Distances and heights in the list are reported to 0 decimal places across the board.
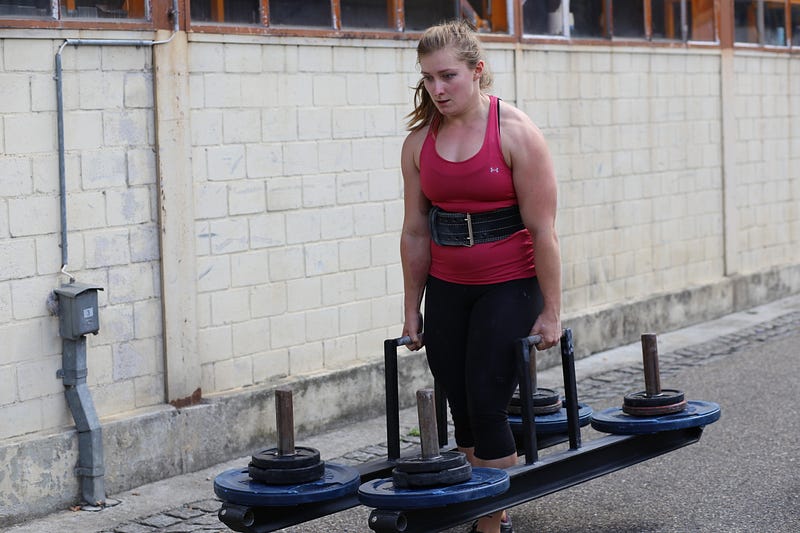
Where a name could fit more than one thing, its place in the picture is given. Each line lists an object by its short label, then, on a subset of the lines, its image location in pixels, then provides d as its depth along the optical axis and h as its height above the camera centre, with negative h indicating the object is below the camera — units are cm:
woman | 849 -1
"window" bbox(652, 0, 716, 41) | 1881 +174
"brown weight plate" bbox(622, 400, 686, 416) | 955 -79
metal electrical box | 1070 -32
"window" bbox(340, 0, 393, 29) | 1356 +135
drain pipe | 1074 -58
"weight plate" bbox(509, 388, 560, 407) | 1024 -78
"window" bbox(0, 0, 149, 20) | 1053 +114
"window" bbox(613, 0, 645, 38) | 1791 +167
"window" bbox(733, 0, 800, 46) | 2072 +189
